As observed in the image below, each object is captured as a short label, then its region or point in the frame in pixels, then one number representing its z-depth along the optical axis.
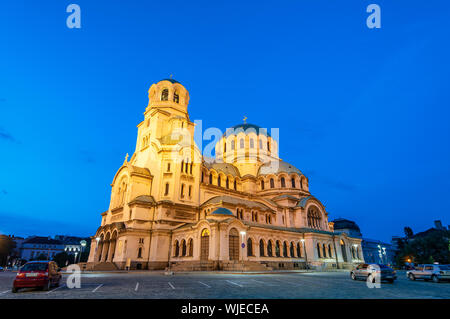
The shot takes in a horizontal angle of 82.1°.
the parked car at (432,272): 17.41
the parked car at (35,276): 11.21
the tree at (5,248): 65.61
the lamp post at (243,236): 28.31
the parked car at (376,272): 15.52
